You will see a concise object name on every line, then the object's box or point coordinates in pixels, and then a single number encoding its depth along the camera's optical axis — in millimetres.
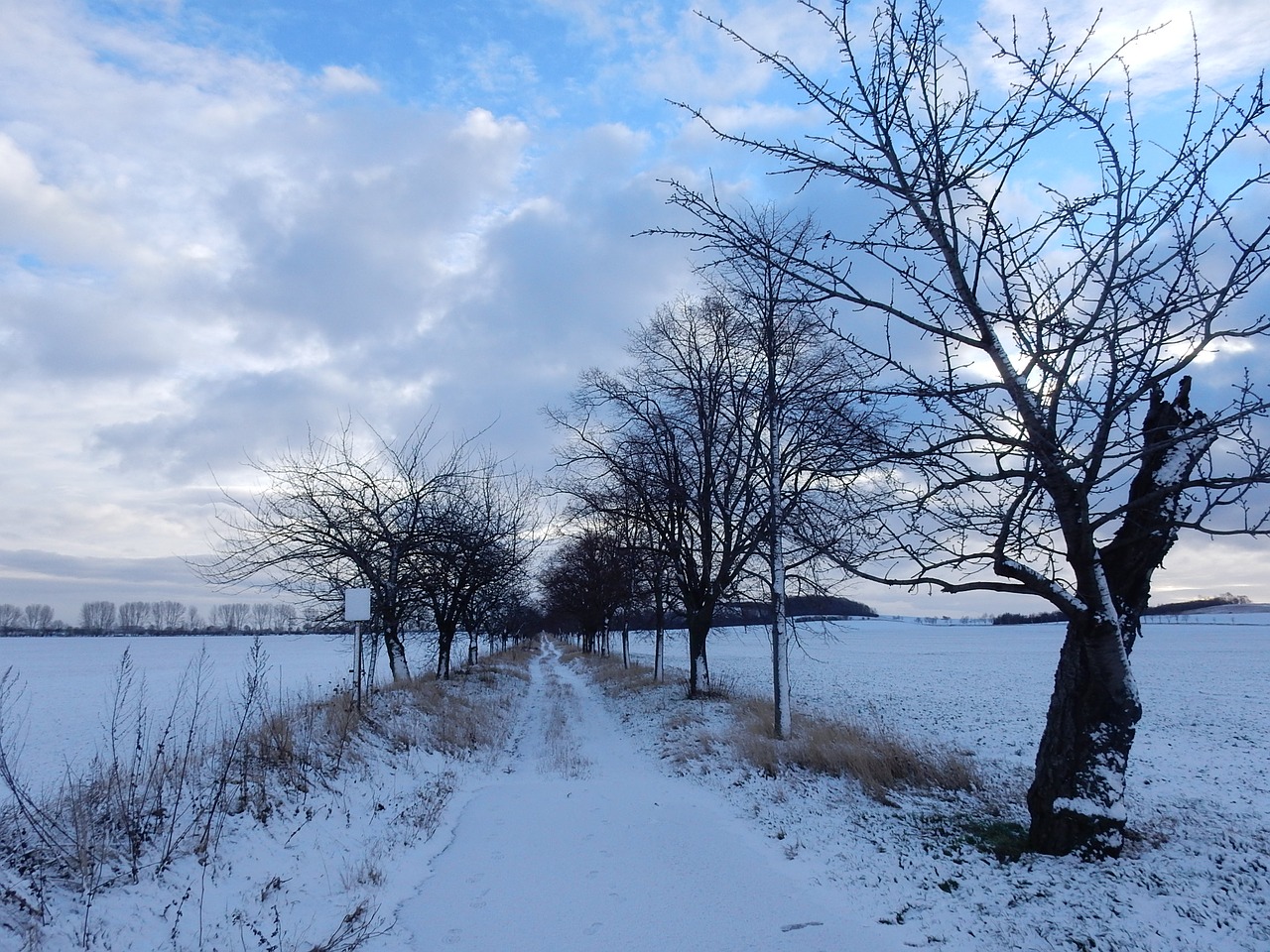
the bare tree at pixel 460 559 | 17656
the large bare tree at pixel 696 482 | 17656
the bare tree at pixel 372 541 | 15469
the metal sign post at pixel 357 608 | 12211
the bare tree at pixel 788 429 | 6477
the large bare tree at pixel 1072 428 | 5703
